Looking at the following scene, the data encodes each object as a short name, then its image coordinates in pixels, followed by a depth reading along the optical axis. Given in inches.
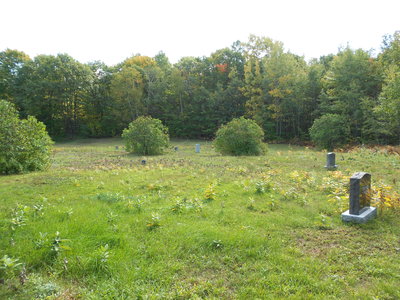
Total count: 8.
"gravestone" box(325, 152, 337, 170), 407.5
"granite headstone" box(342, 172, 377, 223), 195.5
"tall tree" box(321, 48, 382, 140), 954.1
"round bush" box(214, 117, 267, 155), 613.9
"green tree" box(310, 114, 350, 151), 842.8
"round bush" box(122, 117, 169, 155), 684.7
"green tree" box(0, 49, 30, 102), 1384.1
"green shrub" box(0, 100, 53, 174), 370.9
